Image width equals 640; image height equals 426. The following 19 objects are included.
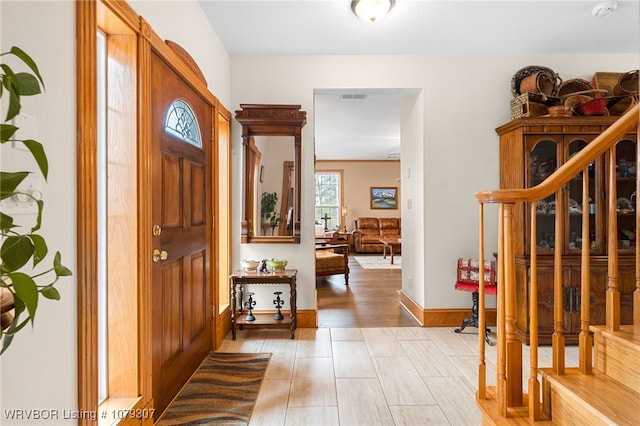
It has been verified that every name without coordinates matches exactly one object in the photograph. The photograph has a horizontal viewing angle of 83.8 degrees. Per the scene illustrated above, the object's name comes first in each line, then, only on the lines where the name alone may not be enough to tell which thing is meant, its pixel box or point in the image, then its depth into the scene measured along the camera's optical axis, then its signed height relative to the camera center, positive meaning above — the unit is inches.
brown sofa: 366.9 -21.1
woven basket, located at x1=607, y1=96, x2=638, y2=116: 126.6 +38.4
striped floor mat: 76.9 -44.2
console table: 120.5 -27.8
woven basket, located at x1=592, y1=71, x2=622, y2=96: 134.3 +50.0
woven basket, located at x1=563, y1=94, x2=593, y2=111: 122.0 +38.3
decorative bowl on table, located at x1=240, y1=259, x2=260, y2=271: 128.0 -19.0
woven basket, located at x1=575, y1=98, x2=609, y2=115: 121.0 +35.5
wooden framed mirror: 133.7 +11.0
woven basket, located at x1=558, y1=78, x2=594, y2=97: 129.5 +45.7
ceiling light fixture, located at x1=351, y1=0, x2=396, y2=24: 99.7 +58.1
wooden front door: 75.7 -4.9
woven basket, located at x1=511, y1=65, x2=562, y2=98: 130.4 +50.3
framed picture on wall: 402.9 +16.8
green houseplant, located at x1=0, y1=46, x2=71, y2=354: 25.5 -2.5
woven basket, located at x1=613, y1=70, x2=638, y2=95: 129.3 +46.8
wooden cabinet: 117.0 -2.0
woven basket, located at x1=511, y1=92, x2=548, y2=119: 120.7 +36.7
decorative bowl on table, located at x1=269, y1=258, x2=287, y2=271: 127.8 -18.6
